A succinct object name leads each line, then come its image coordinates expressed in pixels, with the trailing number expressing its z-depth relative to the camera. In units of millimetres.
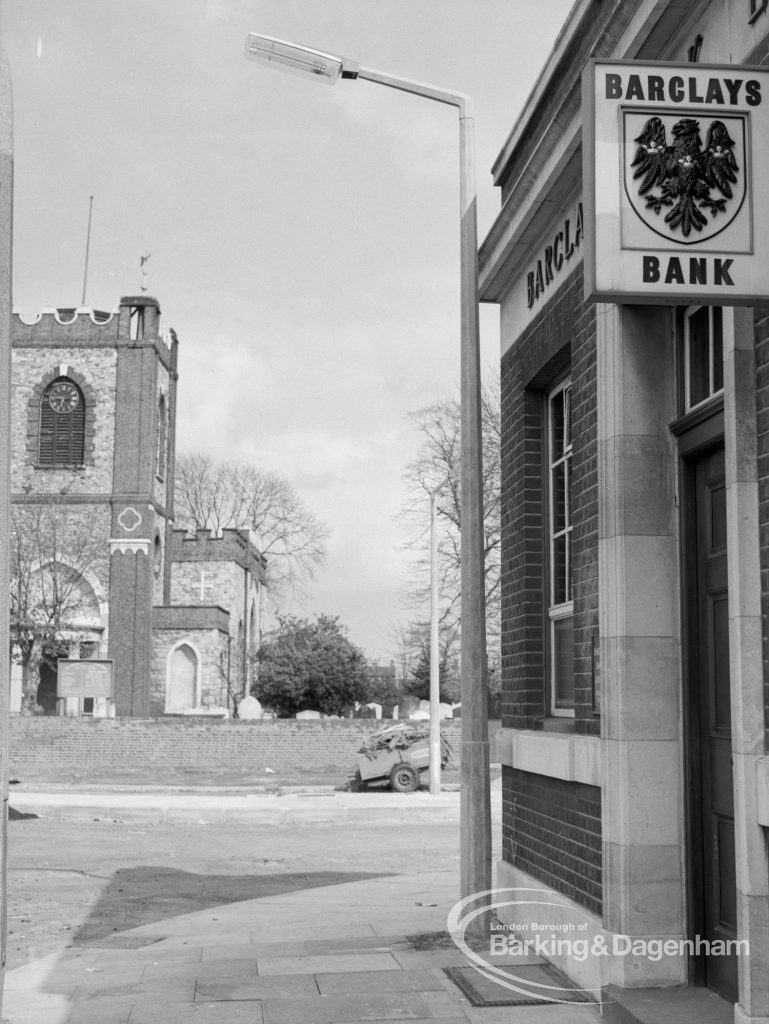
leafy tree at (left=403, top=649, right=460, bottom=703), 46875
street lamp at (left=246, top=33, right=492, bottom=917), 8641
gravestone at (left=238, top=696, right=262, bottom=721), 39875
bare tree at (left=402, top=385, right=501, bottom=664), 33781
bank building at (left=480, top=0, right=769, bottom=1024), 4672
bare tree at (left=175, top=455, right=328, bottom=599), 67962
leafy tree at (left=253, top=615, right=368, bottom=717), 43656
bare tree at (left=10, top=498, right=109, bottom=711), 43500
